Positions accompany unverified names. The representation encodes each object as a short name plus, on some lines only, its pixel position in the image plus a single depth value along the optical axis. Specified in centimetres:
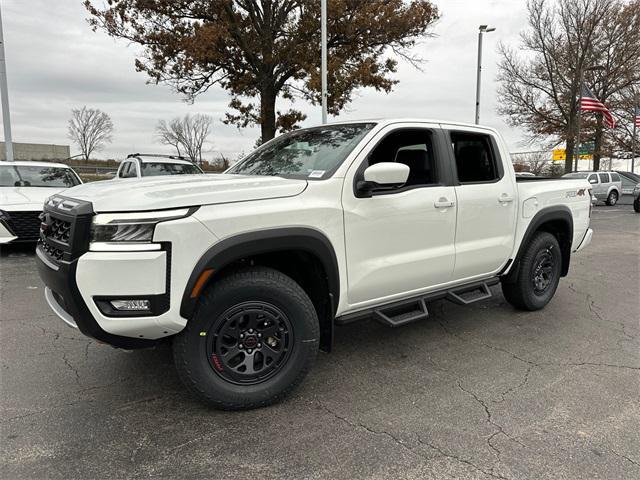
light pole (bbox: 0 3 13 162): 1342
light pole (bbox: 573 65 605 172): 2546
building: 4812
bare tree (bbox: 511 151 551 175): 4179
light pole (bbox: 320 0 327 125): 1353
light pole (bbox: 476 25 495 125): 2164
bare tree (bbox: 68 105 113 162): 5378
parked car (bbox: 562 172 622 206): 2245
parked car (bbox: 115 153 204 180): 1111
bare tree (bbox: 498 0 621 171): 2972
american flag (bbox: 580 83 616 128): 2183
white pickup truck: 244
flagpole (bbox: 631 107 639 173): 2763
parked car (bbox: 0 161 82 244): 740
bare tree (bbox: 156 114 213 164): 4925
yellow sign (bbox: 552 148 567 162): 4573
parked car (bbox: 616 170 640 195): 2428
